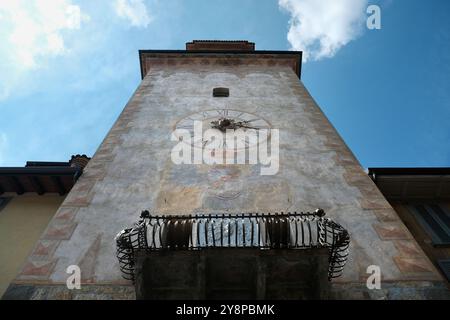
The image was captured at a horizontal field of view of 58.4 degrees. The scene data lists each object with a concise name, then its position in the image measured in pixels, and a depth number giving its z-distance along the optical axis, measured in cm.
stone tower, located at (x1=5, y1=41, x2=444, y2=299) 581
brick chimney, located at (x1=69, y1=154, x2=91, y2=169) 976
